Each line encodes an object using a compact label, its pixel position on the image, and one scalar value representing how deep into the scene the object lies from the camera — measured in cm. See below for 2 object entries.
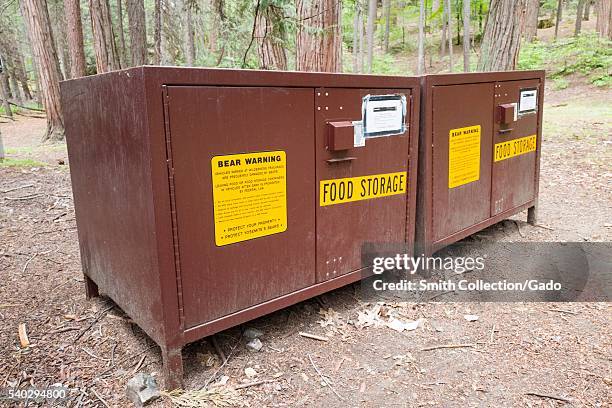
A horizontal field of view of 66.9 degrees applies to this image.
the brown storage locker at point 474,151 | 337
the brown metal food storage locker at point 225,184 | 213
